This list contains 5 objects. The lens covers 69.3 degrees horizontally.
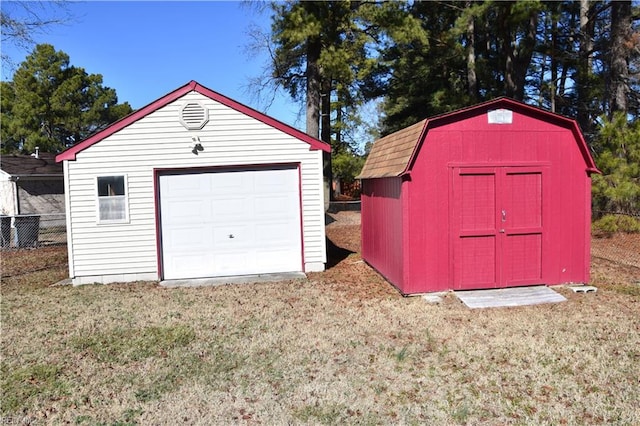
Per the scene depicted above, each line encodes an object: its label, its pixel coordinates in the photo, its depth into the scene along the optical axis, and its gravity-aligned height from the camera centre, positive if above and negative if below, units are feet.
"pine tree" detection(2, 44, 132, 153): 99.35 +21.60
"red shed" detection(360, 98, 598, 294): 23.56 -0.49
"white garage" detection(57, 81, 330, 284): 29.17 +0.17
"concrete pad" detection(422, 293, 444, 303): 22.63 -5.29
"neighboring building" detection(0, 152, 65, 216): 63.82 +1.96
